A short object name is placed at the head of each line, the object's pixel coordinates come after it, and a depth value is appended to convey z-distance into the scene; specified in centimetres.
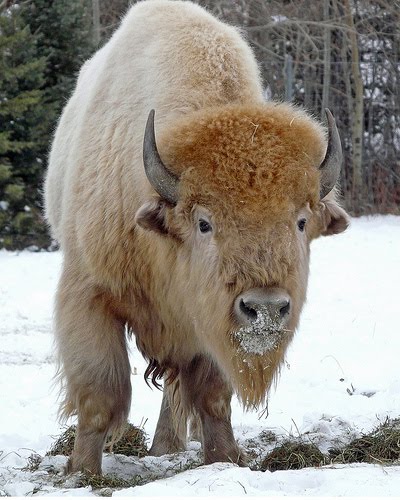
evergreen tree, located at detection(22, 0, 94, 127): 3344
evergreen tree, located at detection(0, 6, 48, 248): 3139
